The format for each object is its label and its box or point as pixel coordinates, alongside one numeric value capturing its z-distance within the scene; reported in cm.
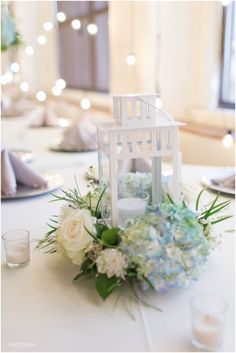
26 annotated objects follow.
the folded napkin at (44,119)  277
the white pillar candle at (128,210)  80
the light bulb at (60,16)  225
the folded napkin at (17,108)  303
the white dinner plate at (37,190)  128
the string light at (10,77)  462
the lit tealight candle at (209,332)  59
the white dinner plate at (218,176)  128
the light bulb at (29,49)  241
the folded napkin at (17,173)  131
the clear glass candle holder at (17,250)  86
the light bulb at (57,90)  263
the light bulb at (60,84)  251
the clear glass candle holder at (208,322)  59
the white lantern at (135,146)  78
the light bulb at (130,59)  251
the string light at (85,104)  249
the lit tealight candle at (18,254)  86
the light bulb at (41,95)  286
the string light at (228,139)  170
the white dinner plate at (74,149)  196
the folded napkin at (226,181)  132
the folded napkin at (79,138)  197
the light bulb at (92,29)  239
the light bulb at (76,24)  227
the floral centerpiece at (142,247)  68
